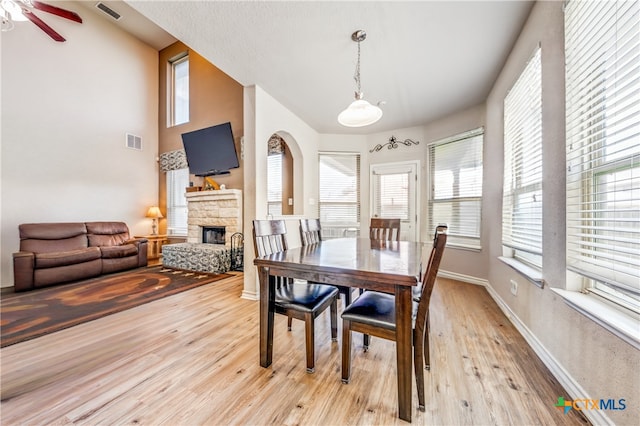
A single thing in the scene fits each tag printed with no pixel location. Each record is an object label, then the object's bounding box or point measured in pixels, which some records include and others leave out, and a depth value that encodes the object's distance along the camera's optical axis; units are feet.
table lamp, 18.37
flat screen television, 16.01
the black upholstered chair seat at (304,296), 5.29
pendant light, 6.88
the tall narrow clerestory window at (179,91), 19.02
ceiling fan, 6.72
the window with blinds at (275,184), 15.81
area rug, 7.39
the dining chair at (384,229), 9.96
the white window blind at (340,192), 15.94
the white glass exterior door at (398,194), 14.46
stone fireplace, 15.26
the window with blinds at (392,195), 14.78
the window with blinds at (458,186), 11.95
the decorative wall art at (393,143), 14.59
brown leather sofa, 11.11
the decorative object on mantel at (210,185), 16.46
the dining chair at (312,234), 7.39
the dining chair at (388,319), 4.01
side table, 18.01
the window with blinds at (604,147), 3.59
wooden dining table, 3.96
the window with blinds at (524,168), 6.43
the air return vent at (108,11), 15.16
